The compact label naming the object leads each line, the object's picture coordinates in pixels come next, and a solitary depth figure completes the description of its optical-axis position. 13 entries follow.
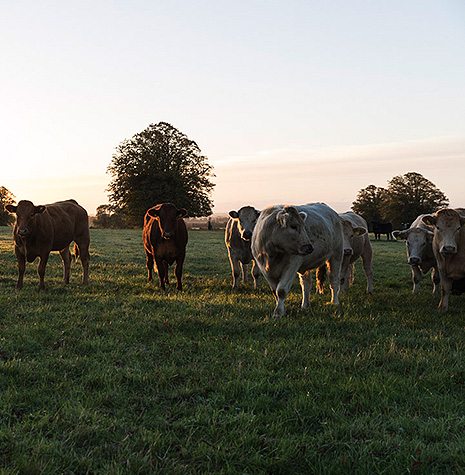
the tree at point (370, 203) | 75.38
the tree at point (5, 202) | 67.76
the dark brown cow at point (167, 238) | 10.30
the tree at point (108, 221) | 78.66
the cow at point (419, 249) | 10.45
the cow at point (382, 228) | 47.16
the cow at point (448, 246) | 8.31
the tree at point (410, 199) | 67.88
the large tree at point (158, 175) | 50.41
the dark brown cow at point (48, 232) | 9.80
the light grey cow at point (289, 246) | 7.57
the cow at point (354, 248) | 10.73
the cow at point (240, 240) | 10.45
